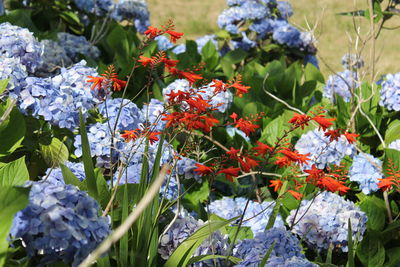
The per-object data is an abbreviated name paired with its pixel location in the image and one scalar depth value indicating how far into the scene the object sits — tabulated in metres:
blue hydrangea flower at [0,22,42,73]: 4.24
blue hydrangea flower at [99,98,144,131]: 3.98
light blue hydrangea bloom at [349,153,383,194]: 4.58
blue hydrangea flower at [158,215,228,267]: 3.35
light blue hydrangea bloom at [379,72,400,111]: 5.49
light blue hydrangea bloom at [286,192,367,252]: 4.10
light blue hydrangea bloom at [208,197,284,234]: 4.30
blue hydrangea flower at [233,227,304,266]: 3.36
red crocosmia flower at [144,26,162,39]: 3.07
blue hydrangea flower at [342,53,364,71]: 7.18
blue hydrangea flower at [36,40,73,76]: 5.19
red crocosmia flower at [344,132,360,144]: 3.42
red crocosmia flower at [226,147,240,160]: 3.01
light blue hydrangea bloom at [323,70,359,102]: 6.55
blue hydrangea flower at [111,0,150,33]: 7.70
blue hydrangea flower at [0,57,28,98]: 3.78
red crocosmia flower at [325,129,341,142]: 3.23
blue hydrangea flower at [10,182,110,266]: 2.20
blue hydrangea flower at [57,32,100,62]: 6.08
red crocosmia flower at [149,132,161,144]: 3.14
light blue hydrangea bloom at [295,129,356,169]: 4.74
